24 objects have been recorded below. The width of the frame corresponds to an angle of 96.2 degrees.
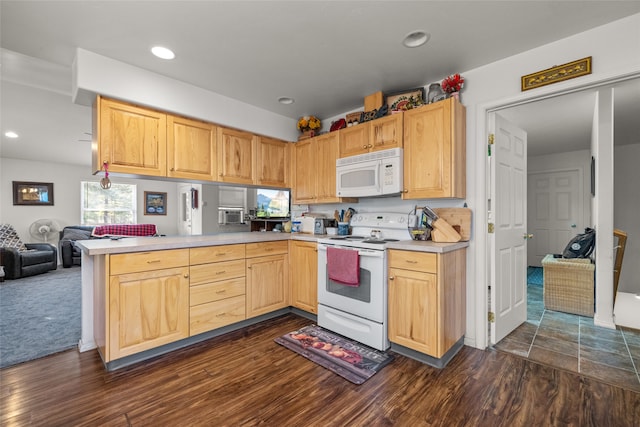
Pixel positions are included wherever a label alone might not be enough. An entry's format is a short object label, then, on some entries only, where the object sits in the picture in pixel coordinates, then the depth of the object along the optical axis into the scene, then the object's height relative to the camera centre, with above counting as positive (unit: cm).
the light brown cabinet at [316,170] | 327 +52
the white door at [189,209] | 468 +7
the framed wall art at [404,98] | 269 +110
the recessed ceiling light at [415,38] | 202 +126
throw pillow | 541 -50
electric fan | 635 -37
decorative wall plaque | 195 +99
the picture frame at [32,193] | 629 +44
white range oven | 235 -65
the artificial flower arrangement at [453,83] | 244 +111
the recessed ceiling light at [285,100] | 318 +127
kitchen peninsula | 209 -65
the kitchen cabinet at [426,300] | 210 -68
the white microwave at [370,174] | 264 +38
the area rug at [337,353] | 207 -114
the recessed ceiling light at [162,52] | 221 +127
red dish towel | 246 -47
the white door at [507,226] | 248 -13
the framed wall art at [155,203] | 755 +26
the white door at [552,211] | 561 +3
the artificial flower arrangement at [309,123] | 362 +113
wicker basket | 329 -86
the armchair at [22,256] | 502 -79
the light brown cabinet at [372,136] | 268 +77
